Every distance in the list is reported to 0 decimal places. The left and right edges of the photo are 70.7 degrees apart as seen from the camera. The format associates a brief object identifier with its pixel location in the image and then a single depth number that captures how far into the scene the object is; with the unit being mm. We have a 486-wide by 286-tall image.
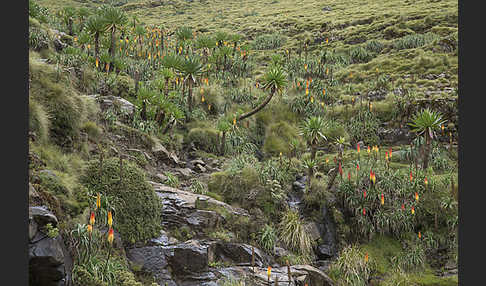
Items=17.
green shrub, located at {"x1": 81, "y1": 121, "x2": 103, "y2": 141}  11836
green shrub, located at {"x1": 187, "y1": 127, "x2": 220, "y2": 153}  17750
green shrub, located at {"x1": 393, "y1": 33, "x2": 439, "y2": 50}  31609
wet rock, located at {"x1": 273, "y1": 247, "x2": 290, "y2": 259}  11606
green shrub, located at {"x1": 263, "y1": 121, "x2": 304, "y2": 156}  19453
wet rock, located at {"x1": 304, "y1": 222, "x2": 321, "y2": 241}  13156
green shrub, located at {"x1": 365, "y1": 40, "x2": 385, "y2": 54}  32844
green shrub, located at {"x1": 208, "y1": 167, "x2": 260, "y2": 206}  13609
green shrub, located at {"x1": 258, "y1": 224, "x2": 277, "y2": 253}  11609
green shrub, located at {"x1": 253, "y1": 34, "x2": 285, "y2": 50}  38697
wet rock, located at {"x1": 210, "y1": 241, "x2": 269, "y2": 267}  10055
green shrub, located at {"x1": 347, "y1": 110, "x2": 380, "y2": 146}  20234
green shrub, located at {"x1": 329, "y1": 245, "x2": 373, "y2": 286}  11540
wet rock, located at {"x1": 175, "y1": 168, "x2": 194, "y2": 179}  14414
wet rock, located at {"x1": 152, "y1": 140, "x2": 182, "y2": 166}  14571
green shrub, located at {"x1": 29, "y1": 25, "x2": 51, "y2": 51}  17062
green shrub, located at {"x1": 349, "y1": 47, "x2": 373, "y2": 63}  31688
